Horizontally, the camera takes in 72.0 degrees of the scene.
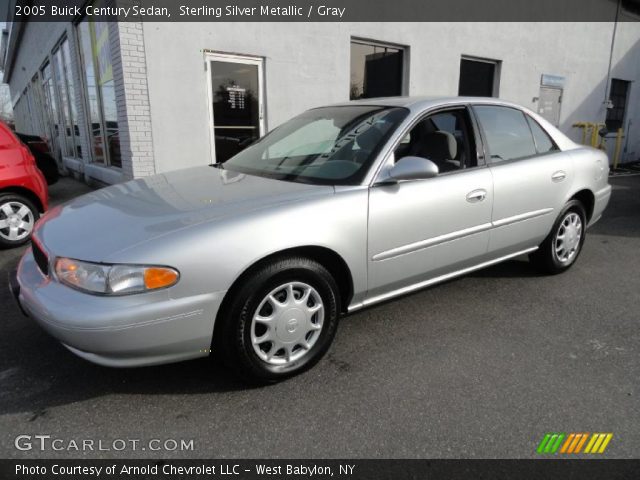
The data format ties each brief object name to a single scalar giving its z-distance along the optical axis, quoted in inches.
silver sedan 78.3
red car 194.4
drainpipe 496.7
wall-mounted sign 433.7
